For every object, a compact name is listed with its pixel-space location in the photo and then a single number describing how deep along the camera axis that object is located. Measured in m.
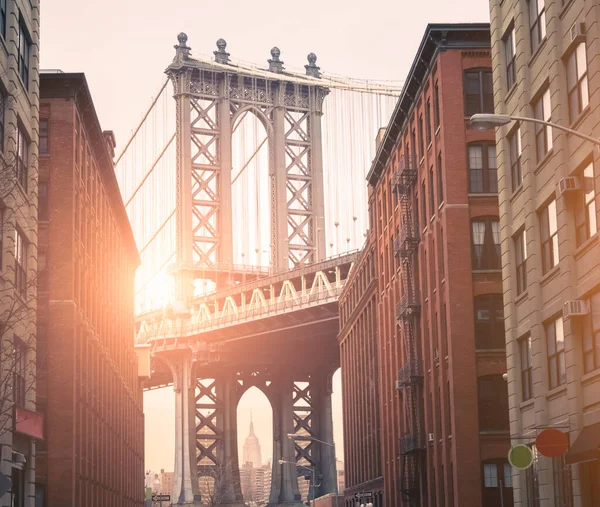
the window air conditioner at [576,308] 31.83
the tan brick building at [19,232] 37.62
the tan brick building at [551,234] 31.42
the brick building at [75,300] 58.34
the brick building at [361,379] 91.12
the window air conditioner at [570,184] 32.19
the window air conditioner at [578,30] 31.31
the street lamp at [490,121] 24.33
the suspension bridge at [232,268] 150.25
